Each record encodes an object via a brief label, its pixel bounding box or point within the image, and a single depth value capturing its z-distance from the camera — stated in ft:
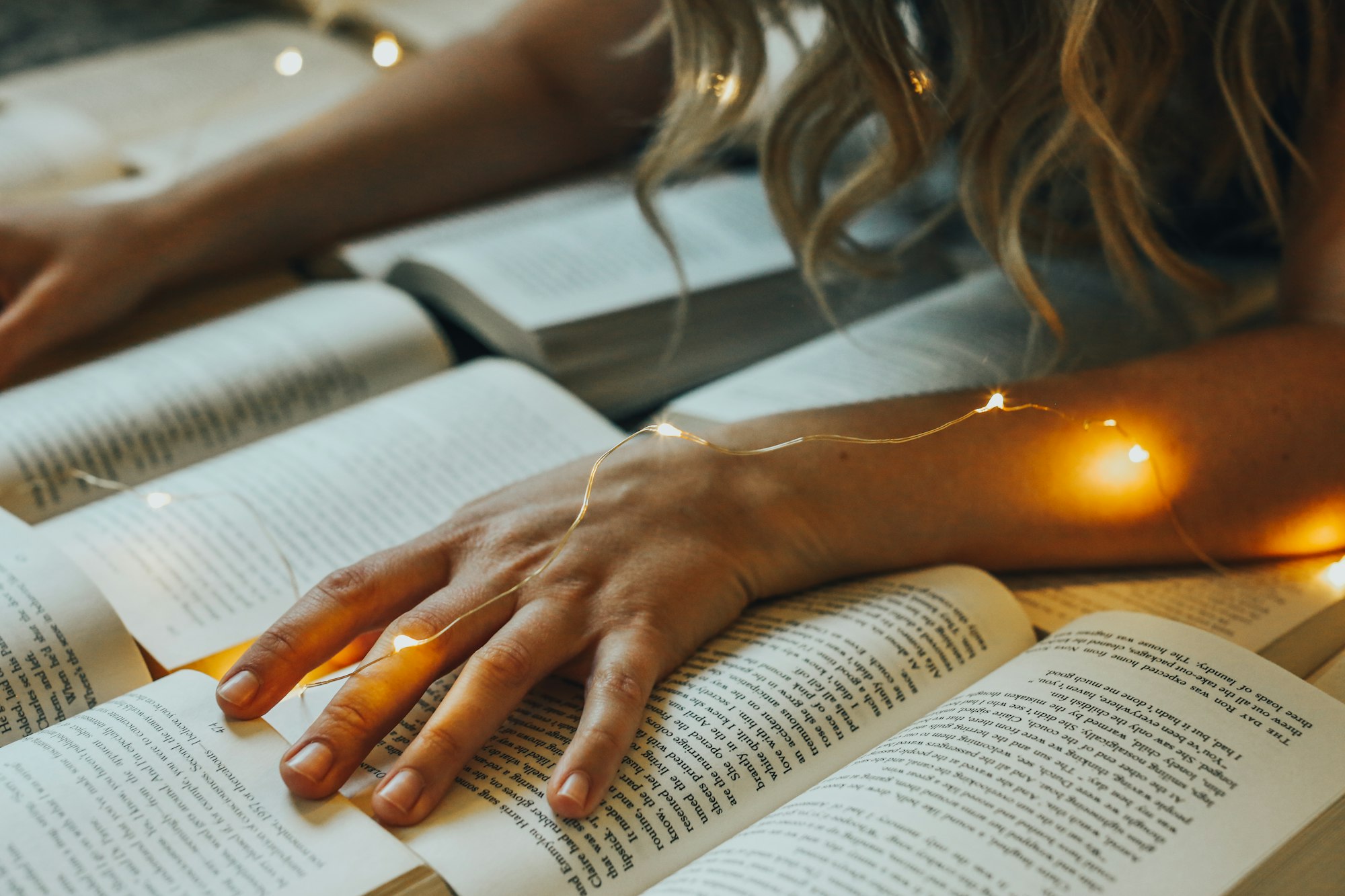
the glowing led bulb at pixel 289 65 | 5.02
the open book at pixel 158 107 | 4.14
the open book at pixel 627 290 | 3.38
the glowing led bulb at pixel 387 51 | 5.12
